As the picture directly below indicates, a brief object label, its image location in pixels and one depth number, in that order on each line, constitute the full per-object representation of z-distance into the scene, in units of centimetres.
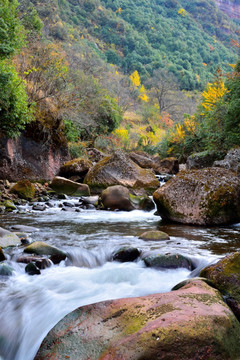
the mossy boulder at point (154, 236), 564
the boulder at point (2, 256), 435
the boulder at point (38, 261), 423
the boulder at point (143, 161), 2331
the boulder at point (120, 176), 1230
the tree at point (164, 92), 6107
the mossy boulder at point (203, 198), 680
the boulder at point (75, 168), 1405
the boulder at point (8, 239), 493
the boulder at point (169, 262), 421
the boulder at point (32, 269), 403
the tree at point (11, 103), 882
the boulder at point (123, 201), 937
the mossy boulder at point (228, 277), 282
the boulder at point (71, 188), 1178
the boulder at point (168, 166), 2208
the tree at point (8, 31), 898
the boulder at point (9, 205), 875
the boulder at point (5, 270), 392
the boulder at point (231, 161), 1195
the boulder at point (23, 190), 1024
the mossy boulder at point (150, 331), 197
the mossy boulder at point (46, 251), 459
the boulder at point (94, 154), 2050
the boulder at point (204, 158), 1664
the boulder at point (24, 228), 627
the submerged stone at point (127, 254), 464
